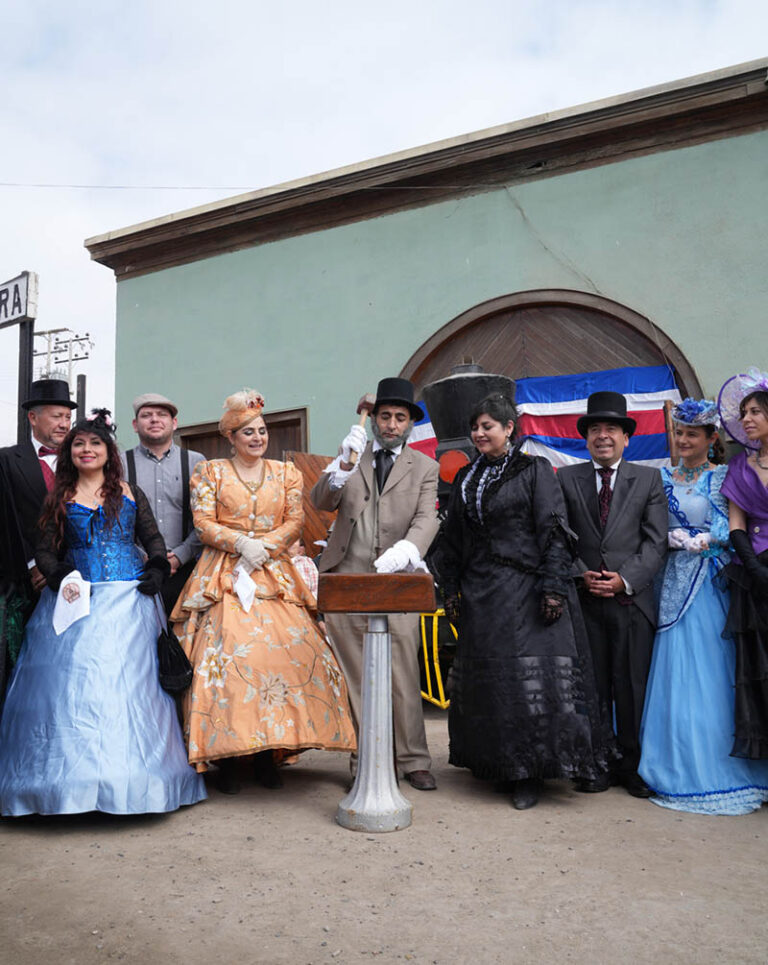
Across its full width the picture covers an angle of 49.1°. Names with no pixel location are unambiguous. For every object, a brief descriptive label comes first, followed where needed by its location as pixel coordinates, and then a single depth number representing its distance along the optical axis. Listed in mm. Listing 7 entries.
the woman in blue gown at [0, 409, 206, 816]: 3080
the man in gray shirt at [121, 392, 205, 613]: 4230
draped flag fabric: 6809
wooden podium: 3162
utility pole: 26375
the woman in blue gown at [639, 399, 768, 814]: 3475
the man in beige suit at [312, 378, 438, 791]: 3824
